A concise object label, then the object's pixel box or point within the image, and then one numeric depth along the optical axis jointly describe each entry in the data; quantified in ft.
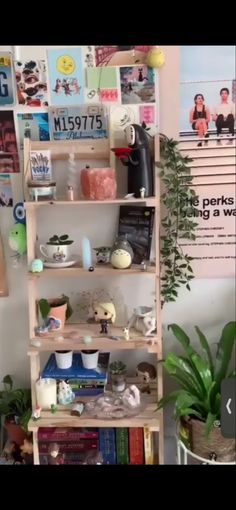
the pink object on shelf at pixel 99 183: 6.06
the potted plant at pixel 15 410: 6.82
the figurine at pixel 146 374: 6.84
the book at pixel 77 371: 6.59
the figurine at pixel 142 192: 6.15
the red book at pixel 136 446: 6.49
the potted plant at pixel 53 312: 6.52
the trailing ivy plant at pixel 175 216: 6.32
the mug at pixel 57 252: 6.33
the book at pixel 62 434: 6.56
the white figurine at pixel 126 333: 6.35
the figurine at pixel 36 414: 6.43
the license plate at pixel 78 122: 6.42
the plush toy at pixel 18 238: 6.51
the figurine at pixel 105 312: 6.57
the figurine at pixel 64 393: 6.57
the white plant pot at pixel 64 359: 6.61
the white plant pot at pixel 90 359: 6.62
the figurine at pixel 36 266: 6.23
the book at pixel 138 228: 6.49
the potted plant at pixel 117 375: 6.67
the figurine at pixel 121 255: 6.20
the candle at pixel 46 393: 6.50
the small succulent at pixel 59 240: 6.36
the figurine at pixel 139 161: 6.10
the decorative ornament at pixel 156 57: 6.16
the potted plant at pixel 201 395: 6.10
